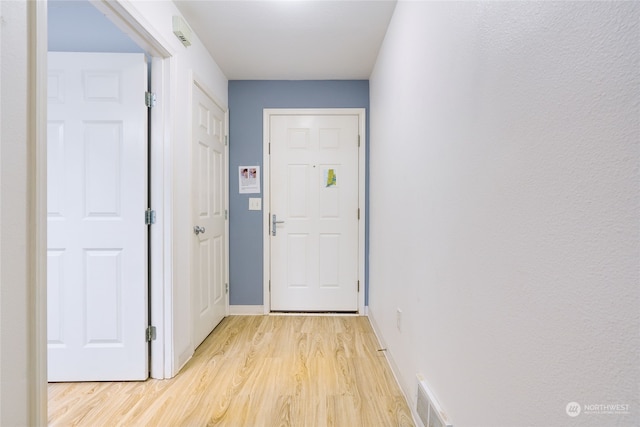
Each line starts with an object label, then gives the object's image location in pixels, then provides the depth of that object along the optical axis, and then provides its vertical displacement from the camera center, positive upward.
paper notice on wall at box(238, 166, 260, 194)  3.16 +0.29
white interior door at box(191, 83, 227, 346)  2.35 -0.09
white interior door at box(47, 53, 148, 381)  1.83 -0.06
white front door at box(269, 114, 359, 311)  3.19 -0.05
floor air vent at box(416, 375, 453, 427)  1.17 -0.83
